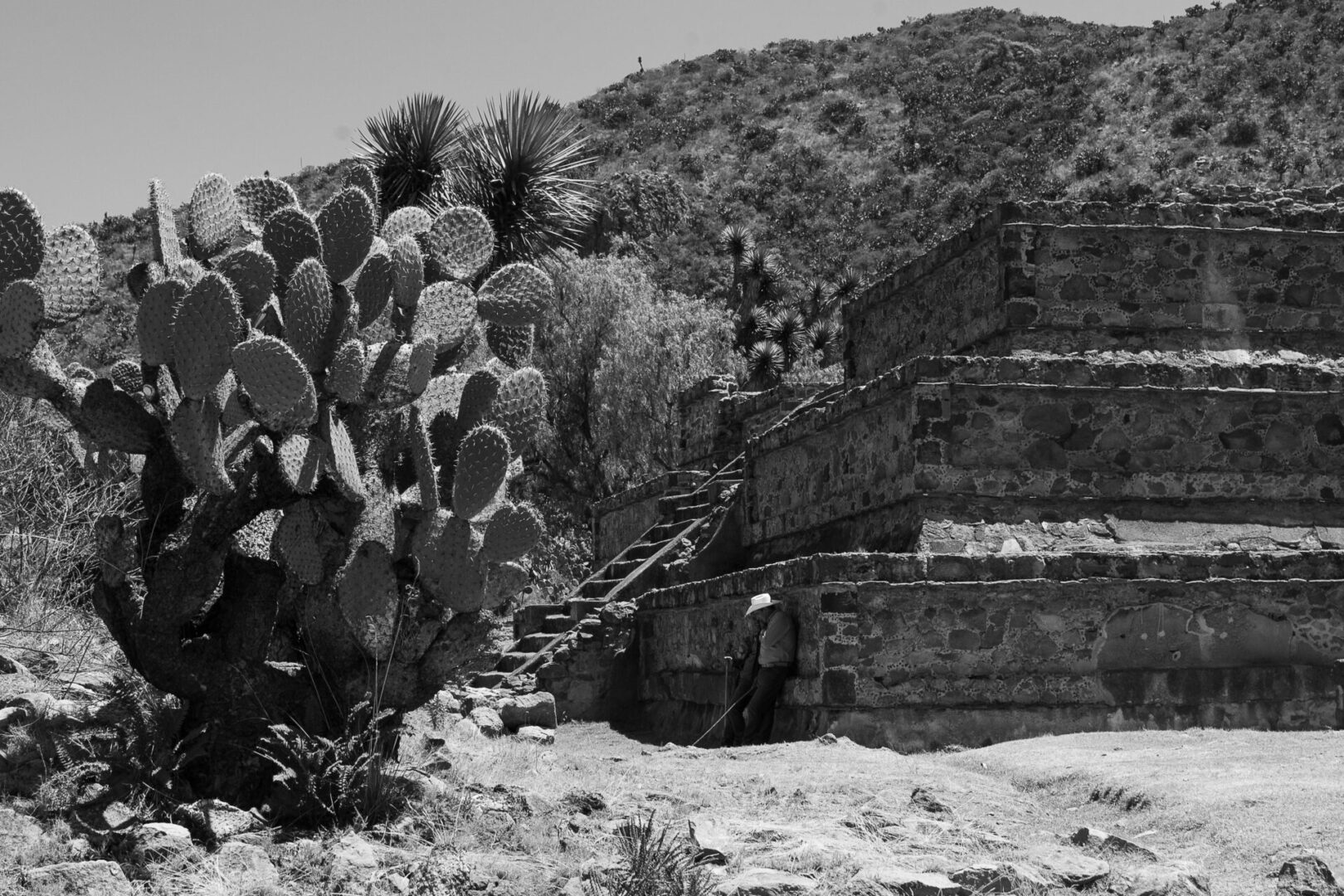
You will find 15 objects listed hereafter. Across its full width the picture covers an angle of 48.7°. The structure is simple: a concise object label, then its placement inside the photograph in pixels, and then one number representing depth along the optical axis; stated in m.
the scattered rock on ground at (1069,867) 5.81
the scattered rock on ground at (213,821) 5.87
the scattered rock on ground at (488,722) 10.98
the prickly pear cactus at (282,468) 6.36
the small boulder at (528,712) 11.88
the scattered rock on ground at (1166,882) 5.54
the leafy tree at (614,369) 26.94
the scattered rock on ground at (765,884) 5.45
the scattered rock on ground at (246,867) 5.43
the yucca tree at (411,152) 22.50
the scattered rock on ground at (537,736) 10.80
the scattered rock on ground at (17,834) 5.54
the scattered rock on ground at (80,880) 5.19
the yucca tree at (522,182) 21.72
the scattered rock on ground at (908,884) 5.49
